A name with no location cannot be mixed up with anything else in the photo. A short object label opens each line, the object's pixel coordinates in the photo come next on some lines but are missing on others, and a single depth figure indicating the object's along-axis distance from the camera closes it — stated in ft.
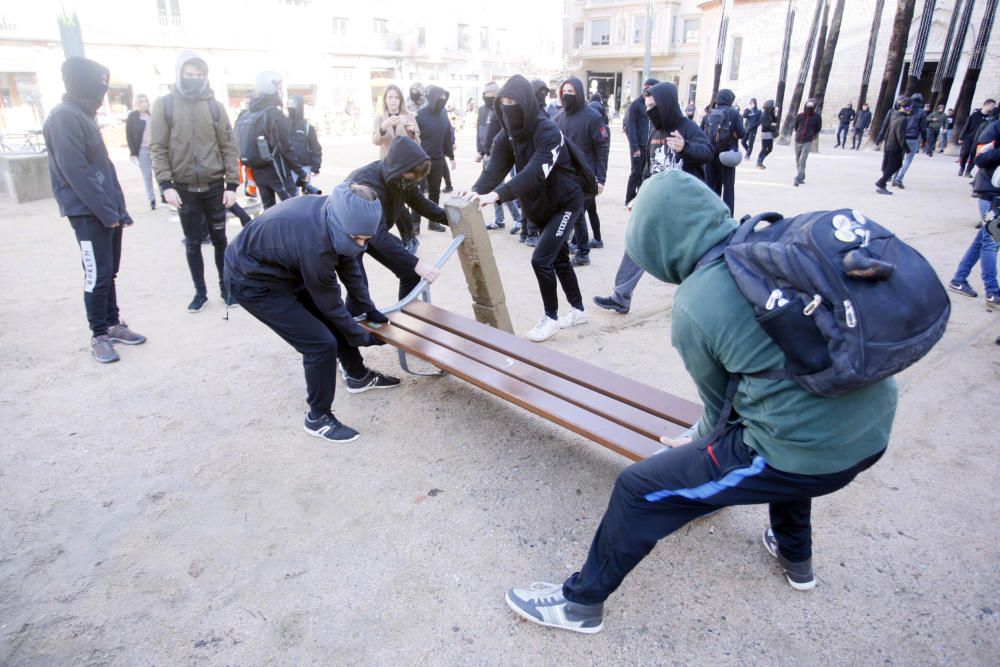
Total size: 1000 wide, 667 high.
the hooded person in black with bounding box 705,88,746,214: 19.04
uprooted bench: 8.17
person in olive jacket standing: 14.75
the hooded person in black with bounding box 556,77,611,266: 19.08
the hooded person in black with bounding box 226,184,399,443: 8.97
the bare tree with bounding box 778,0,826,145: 73.51
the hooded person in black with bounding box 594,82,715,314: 15.07
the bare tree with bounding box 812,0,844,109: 70.13
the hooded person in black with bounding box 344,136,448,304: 11.80
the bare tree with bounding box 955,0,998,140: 58.87
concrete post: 11.73
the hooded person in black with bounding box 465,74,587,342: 12.55
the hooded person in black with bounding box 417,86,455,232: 24.27
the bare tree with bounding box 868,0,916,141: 64.49
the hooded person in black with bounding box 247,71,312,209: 20.07
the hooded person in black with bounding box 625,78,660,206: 22.75
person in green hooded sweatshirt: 5.02
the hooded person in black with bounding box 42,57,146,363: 12.62
